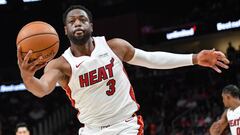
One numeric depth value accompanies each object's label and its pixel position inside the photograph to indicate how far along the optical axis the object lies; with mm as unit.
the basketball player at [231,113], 11240
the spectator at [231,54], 24480
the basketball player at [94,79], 6335
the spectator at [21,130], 11068
